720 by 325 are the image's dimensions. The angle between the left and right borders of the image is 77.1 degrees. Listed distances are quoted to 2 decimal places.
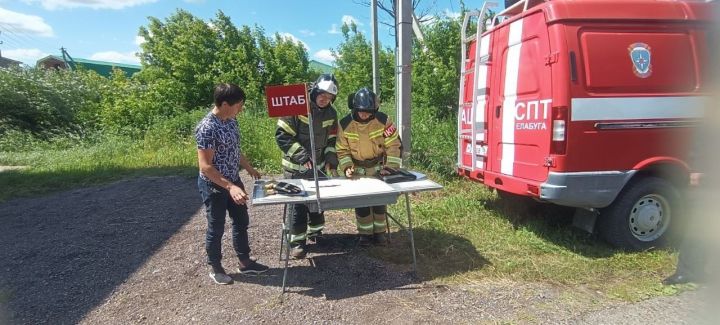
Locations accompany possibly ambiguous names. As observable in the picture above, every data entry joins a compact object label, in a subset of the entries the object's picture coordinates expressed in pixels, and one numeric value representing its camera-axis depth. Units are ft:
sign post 11.12
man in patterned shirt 11.34
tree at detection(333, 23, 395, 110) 52.16
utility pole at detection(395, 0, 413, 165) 20.16
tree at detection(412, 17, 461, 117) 27.14
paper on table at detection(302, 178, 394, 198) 11.67
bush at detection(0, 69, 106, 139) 51.24
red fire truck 13.05
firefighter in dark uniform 13.79
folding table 11.19
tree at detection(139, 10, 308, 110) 51.85
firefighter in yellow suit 14.08
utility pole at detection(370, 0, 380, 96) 22.63
